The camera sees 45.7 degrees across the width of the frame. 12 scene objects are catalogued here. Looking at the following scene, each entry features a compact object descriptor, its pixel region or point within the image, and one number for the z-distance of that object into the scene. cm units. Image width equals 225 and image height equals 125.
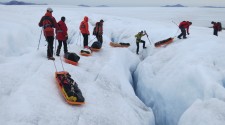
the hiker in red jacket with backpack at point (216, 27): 1739
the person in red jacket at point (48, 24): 982
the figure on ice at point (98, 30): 1495
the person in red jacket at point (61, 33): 1139
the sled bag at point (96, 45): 1387
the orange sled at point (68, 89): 722
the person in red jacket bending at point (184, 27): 1507
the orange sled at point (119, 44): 1590
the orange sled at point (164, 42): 1502
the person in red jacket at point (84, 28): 1386
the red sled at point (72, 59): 1066
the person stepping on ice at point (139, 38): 1583
